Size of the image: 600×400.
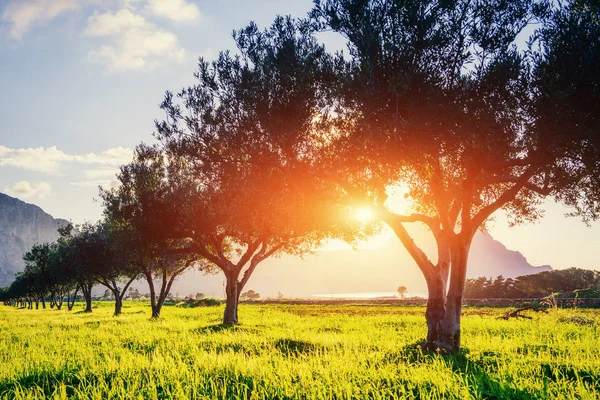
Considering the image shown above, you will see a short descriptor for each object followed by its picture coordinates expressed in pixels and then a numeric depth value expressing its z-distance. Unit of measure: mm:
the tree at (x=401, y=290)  120900
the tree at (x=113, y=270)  44469
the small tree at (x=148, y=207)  24906
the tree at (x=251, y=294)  181775
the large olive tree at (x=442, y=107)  10922
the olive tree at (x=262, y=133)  13344
